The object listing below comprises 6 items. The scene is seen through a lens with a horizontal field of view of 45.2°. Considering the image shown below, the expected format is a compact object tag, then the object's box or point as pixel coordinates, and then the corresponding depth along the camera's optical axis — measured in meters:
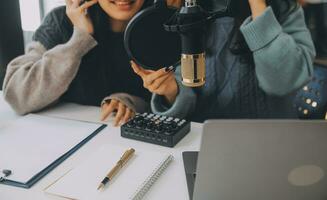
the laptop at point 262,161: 0.60
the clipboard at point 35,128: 0.84
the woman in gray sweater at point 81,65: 1.24
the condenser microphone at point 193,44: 0.64
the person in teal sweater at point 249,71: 1.07
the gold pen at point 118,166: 0.81
